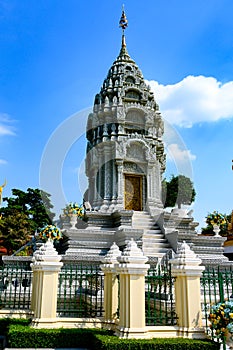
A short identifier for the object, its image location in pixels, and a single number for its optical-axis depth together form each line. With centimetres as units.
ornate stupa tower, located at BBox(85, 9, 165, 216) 2333
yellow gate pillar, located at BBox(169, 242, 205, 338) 780
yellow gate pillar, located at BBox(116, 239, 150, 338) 738
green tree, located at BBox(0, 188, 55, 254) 3070
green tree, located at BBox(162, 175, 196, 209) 4281
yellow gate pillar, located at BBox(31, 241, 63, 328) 841
